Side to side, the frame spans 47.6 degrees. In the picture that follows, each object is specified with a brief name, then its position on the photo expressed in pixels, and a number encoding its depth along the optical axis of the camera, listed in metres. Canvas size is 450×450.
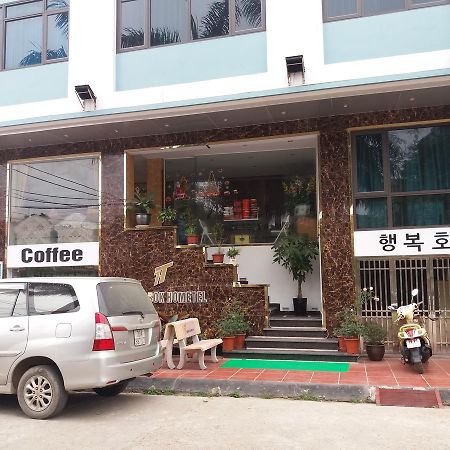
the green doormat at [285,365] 8.35
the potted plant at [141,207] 11.00
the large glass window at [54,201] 11.30
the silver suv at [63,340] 5.90
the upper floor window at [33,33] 11.12
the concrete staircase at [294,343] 9.05
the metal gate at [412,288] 9.18
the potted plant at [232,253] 11.21
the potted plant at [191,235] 11.26
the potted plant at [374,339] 8.87
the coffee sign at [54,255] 11.13
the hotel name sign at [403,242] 9.17
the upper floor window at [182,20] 9.95
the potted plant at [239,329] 9.59
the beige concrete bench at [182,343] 8.37
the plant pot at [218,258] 11.02
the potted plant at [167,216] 11.20
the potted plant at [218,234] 12.60
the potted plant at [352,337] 8.96
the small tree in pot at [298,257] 11.05
